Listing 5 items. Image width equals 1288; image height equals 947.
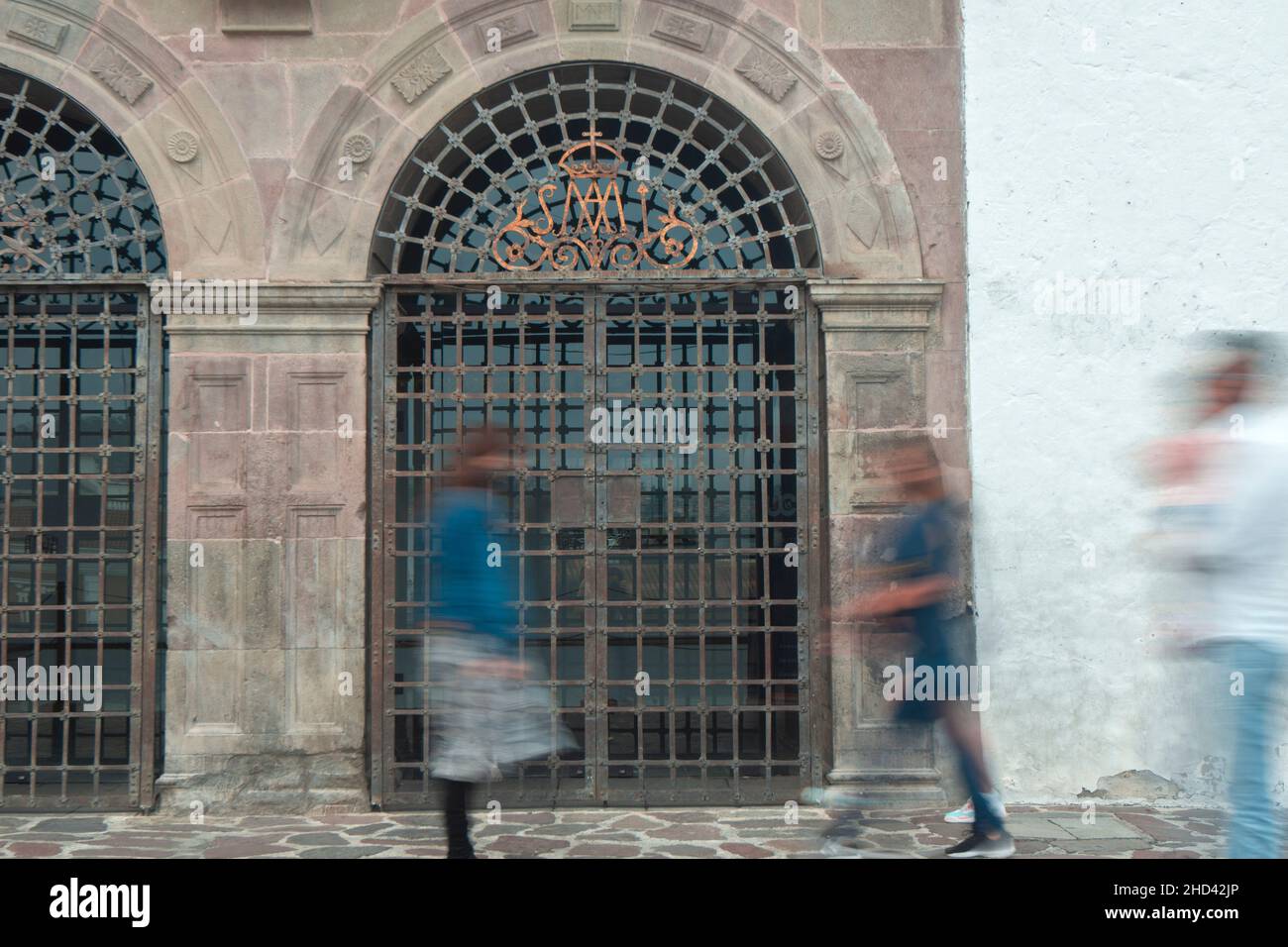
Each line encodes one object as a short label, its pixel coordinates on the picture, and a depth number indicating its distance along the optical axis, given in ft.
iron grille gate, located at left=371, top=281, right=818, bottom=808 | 22.03
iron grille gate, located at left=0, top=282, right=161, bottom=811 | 21.84
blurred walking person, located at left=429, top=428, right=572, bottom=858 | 15.07
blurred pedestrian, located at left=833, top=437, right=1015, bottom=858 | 16.25
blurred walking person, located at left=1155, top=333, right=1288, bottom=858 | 12.78
